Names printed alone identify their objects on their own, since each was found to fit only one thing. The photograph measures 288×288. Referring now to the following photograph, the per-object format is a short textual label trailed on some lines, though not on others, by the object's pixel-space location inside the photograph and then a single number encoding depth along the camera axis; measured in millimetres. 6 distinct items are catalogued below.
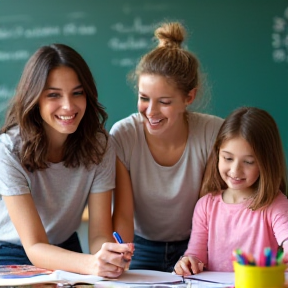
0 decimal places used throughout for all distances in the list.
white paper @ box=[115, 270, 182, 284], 1973
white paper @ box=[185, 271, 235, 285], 1981
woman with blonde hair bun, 2347
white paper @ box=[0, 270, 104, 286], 1918
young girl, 2188
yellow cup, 1697
